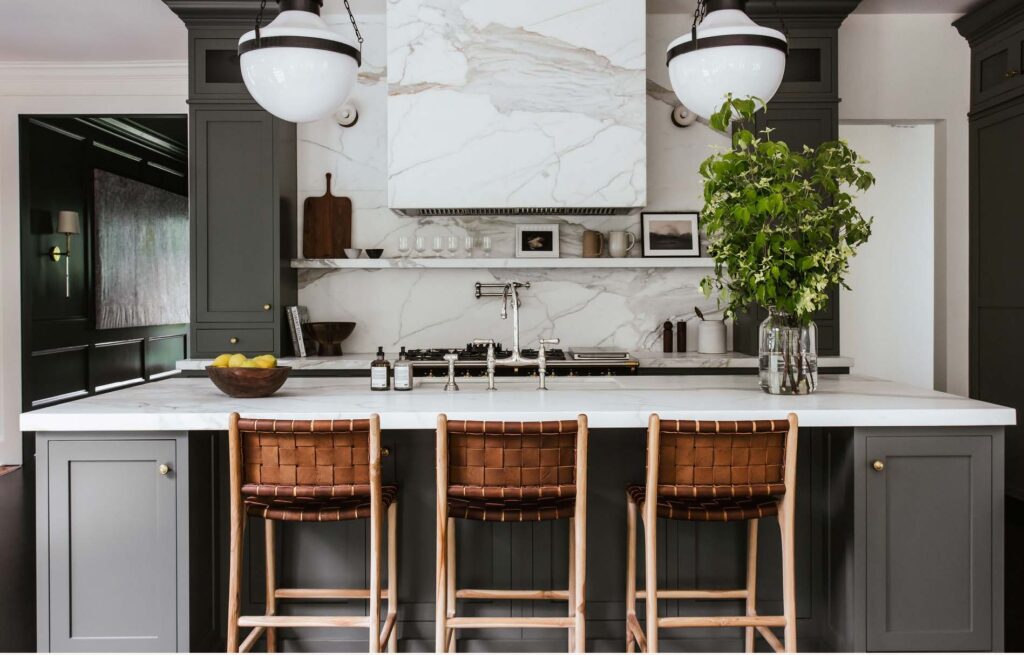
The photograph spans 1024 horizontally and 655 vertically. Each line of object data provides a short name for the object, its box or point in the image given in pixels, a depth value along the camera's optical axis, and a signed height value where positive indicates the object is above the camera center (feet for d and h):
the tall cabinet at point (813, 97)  13.92 +4.39
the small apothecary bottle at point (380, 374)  8.33 -0.64
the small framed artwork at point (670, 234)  15.19 +1.84
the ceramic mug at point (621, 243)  14.84 +1.61
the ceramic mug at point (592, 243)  14.92 +1.62
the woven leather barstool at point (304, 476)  6.28 -1.42
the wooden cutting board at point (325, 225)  15.17 +2.03
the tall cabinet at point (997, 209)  13.82 +2.25
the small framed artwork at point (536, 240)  15.12 +1.70
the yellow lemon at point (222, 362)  7.56 -0.46
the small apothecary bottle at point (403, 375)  8.29 -0.65
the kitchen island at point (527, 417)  6.92 -1.86
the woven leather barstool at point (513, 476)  6.21 -1.41
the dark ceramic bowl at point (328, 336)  14.51 -0.34
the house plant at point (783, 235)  7.44 +0.91
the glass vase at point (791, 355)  7.89 -0.40
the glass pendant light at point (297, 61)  6.95 +2.58
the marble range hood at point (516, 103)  13.38 +4.13
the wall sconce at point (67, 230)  18.89 +2.42
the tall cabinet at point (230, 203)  13.78 +2.28
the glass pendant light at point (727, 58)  7.04 +2.65
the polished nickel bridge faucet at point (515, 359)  8.53 -0.50
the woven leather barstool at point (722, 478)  6.31 -1.44
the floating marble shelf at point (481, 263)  14.57 +1.17
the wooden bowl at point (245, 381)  7.47 -0.65
